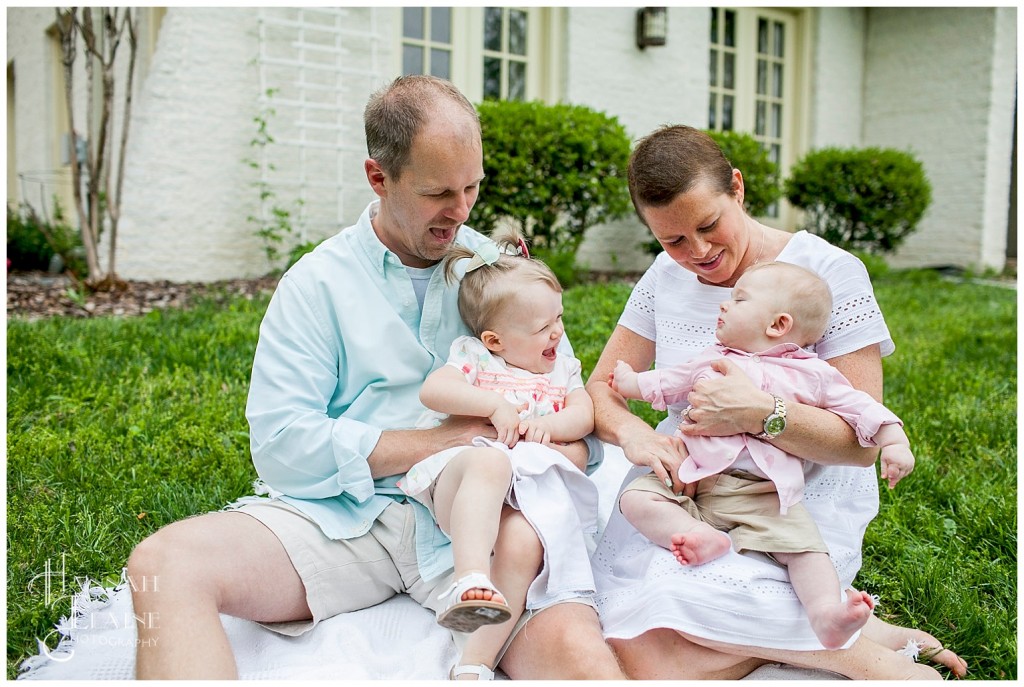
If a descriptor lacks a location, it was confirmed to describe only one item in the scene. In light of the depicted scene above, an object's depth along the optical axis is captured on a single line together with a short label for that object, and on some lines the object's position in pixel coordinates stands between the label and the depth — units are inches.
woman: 74.9
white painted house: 284.7
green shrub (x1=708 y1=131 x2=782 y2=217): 344.8
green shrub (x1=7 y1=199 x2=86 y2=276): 333.7
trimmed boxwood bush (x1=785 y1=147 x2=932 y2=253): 393.4
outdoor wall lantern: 352.2
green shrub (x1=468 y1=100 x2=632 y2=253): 279.9
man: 80.8
